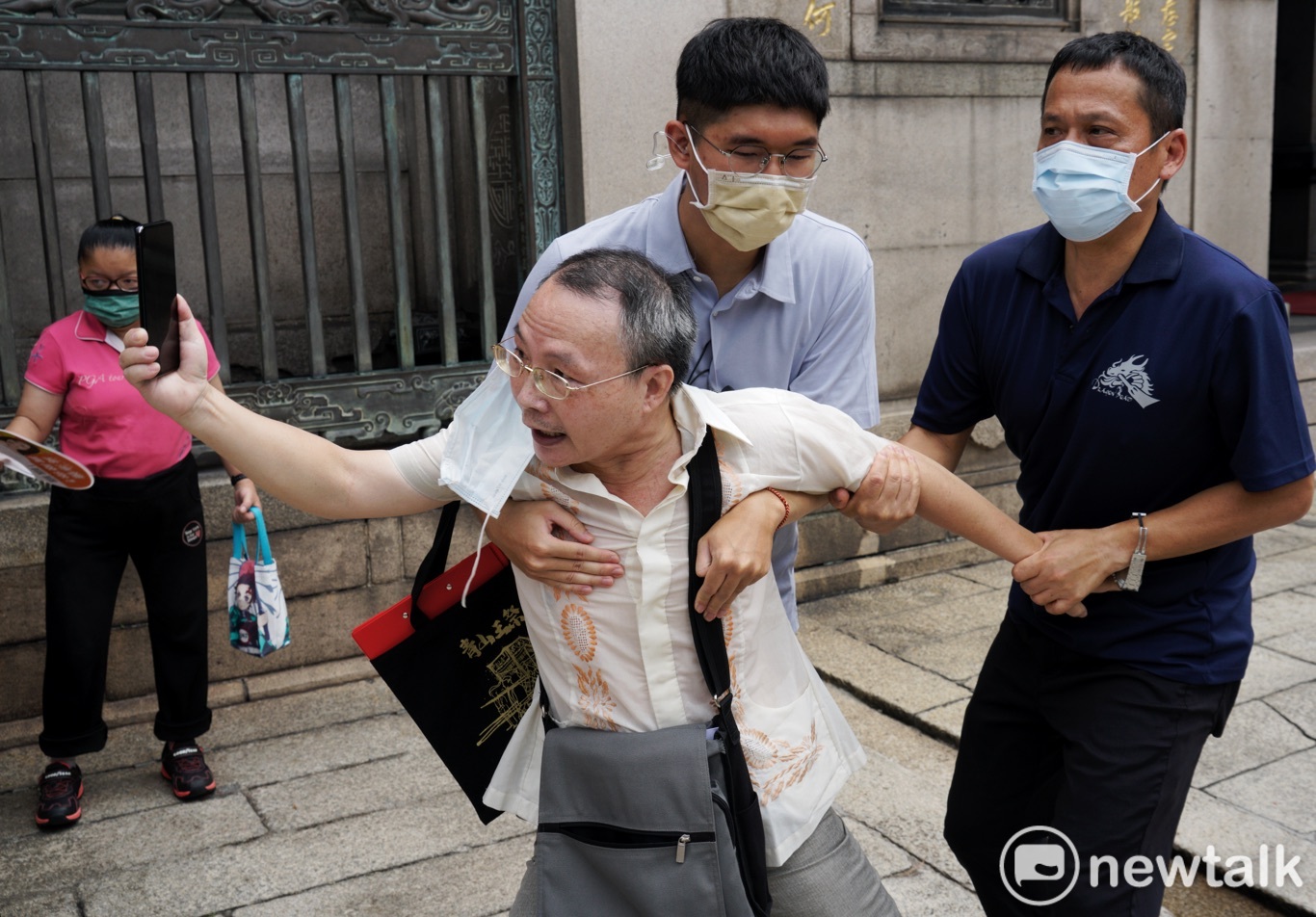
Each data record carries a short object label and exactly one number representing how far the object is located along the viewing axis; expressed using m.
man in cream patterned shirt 2.01
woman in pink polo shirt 4.07
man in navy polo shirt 2.38
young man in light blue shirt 2.50
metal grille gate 4.70
